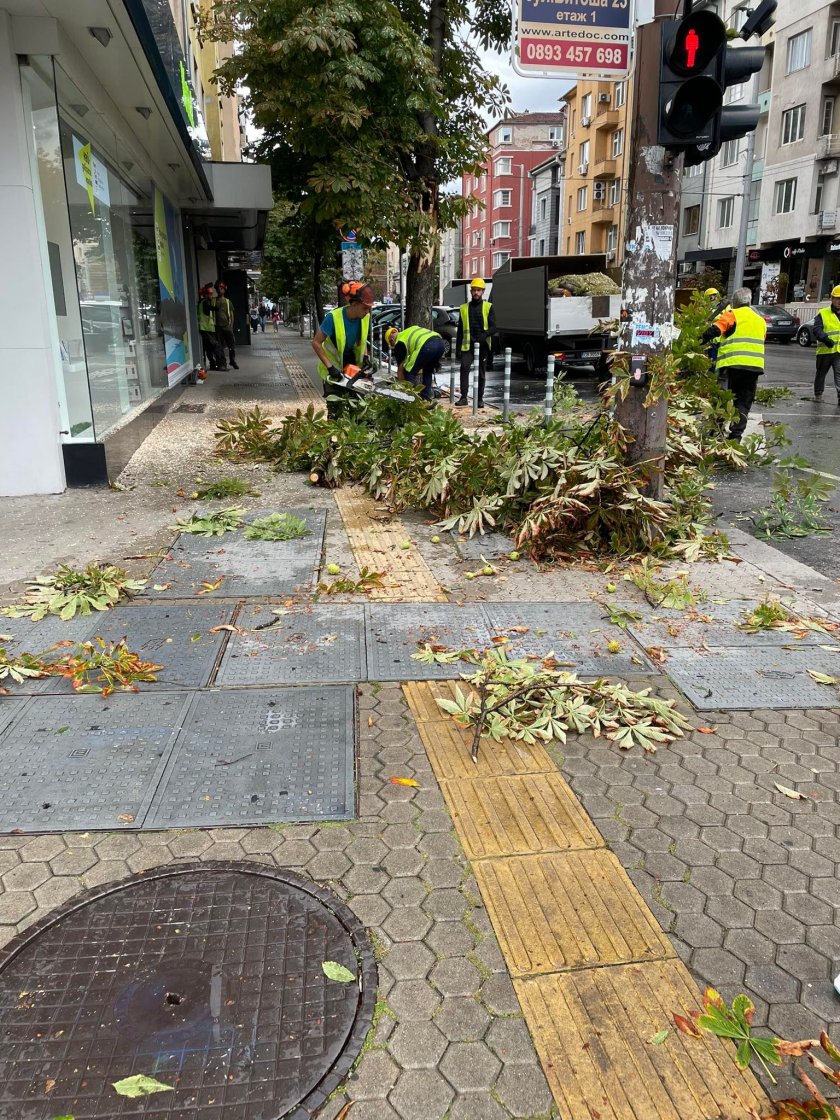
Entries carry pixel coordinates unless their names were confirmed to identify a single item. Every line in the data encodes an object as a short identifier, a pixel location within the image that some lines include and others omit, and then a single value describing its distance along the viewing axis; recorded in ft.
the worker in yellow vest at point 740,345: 33.12
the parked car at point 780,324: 109.29
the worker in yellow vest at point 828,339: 45.37
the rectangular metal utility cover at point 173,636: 14.05
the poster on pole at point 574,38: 18.58
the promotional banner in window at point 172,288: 48.62
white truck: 59.31
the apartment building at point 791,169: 126.62
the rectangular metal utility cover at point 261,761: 10.55
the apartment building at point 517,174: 247.29
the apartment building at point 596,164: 168.55
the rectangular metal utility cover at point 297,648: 14.19
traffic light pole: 19.65
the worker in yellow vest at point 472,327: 46.85
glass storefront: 24.99
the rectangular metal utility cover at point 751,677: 13.50
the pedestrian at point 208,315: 65.05
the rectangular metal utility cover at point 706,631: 15.80
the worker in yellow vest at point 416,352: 34.50
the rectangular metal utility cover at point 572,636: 14.78
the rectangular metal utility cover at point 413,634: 14.46
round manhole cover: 6.80
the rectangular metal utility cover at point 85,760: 10.41
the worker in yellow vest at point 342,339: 29.01
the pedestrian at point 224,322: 67.00
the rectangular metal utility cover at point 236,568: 18.06
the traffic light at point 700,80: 17.58
